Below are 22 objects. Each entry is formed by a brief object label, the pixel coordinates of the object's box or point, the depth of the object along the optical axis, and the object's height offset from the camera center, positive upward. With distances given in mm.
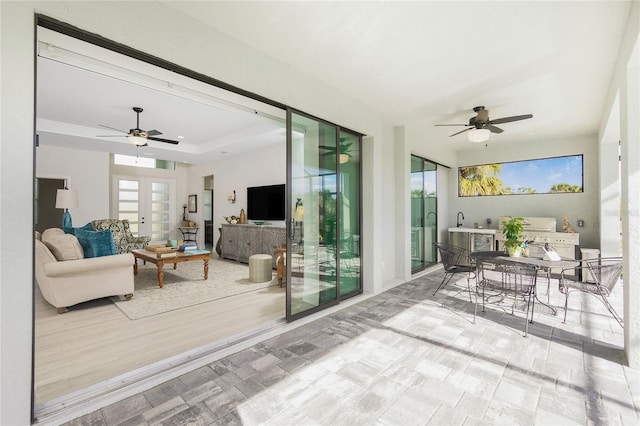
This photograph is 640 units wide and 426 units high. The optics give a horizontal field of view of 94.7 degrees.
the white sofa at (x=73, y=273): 3518 -741
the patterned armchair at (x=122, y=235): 6422 -473
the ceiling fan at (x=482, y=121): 4340 +1384
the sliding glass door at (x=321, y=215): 3328 -9
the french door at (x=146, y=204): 8781 +307
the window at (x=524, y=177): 6023 +838
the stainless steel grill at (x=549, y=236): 5586 -417
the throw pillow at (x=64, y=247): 3689 -422
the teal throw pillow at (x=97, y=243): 3933 -395
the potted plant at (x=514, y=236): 3471 -260
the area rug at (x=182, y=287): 3811 -1178
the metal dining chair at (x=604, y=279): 2936 -659
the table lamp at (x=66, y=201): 6230 +269
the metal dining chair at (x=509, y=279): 3133 -737
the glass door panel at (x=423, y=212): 5895 +51
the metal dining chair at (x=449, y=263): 4098 -683
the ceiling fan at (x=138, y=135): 5168 +1411
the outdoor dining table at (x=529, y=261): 3059 -506
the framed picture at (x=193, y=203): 9891 +370
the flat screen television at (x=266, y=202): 6875 +288
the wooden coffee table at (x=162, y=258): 4820 -763
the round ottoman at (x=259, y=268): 5098 -944
